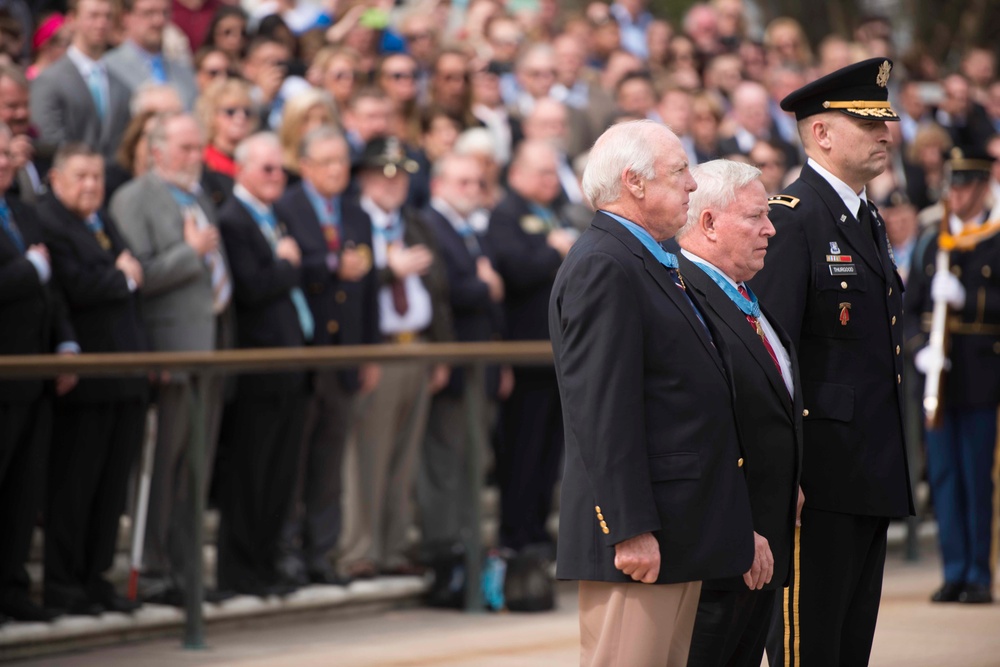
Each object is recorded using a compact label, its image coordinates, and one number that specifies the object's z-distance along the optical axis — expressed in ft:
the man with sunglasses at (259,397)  46.98
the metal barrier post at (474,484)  52.85
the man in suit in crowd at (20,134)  48.65
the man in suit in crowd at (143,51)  59.41
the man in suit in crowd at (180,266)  45.16
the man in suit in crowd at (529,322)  54.44
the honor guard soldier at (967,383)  54.03
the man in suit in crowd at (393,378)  49.96
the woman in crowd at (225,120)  55.47
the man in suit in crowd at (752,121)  80.02
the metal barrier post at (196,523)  45.21
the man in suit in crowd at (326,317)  48.55
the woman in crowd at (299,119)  57.57
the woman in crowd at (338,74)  64.95
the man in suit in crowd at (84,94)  55.57
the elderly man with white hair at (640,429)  25.40
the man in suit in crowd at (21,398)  40.42
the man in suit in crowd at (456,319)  52.11
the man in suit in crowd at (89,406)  41.91
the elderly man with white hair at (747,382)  28.45
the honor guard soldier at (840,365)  30.73
